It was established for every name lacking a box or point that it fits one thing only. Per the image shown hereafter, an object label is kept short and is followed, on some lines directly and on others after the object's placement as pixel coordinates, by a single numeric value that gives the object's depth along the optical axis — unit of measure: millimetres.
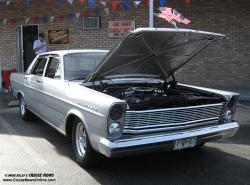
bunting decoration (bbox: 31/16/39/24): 8335
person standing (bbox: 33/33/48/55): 7517
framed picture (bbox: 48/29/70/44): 8197
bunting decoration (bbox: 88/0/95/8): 7522
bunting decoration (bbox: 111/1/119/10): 7277
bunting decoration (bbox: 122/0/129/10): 7200
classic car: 2732
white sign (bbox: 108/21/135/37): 7765
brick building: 7389
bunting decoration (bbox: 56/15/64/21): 8123
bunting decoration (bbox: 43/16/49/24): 8257
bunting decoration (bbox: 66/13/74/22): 8022
